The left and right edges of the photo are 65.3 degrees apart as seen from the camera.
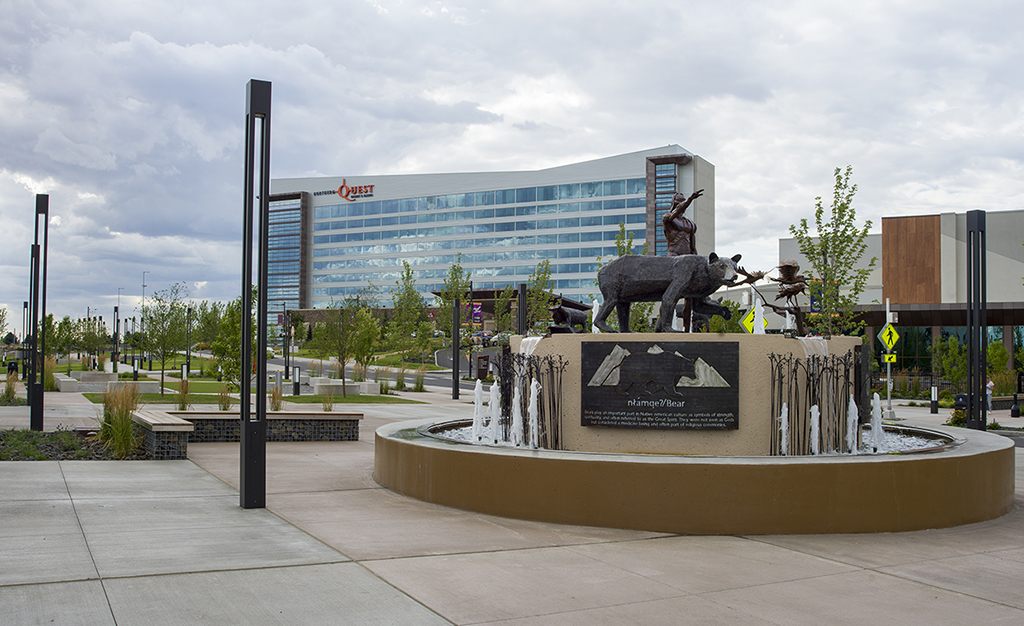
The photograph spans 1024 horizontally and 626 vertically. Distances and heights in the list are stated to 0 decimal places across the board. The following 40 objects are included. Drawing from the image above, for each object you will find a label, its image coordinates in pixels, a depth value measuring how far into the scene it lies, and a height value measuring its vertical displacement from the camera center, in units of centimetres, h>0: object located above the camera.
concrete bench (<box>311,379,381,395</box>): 3284 -227
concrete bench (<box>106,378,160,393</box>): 3308 -231
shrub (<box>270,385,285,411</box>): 1901 -154
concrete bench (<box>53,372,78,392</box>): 3177 -205
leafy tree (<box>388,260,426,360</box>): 6149 +161
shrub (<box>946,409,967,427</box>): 2270 -223
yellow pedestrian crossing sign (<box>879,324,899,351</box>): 2925 +20
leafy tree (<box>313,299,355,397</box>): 3816 -5
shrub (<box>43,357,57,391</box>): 3195 -191
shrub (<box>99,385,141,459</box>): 1242 -144
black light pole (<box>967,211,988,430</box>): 1838 +31
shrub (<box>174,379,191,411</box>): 1955 -148
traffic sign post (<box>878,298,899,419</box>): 2922 +20
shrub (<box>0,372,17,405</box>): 2455 -189
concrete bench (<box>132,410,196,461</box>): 1239 -164
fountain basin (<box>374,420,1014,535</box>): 774 -151
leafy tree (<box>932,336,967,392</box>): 3509 -85
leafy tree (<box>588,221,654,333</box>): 2694 +95
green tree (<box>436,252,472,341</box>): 5655 +324
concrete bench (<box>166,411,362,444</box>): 1568 -184
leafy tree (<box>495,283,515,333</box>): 5912 +214
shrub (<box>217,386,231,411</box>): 1830 -152
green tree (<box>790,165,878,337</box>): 2453 +273
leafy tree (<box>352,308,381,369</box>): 3722 -13
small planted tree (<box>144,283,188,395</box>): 4050 +24
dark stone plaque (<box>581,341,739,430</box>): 939 -55
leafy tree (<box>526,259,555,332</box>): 5143 +243
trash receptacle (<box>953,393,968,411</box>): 2489 -192
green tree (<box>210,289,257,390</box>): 2655 -39
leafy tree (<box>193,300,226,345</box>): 6588 +91
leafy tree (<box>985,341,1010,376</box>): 3884 -73
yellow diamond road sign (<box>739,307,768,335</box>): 2222 +53
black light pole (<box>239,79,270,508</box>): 845 +28
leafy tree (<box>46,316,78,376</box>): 5272 -24
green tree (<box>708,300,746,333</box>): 4072 +84
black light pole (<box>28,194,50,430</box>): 1611 +1
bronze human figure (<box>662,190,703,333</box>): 1093 +148
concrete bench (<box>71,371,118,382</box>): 3566 -195
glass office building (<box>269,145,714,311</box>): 11094 +1774
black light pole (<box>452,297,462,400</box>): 3547 -76
